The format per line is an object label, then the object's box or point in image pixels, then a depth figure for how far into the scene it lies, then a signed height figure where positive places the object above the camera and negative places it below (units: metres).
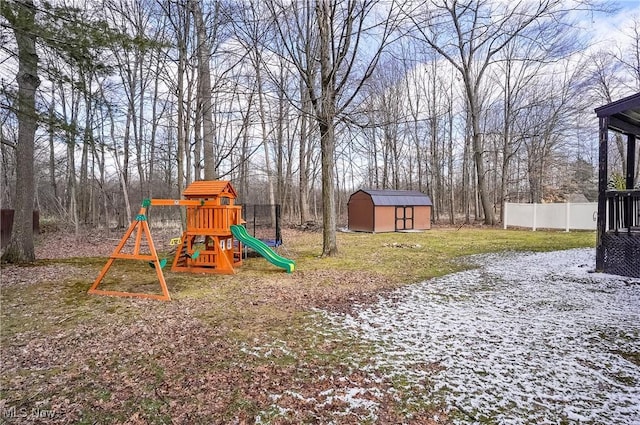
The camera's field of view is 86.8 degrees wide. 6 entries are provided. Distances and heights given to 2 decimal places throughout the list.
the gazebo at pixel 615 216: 6.34 -0.16
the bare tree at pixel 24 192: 6.64 +0.41
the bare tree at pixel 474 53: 15.61 +8.52
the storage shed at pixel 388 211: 17.45 -0.06
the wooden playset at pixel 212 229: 7.13 -0.38
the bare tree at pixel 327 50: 7.92 +4.00
